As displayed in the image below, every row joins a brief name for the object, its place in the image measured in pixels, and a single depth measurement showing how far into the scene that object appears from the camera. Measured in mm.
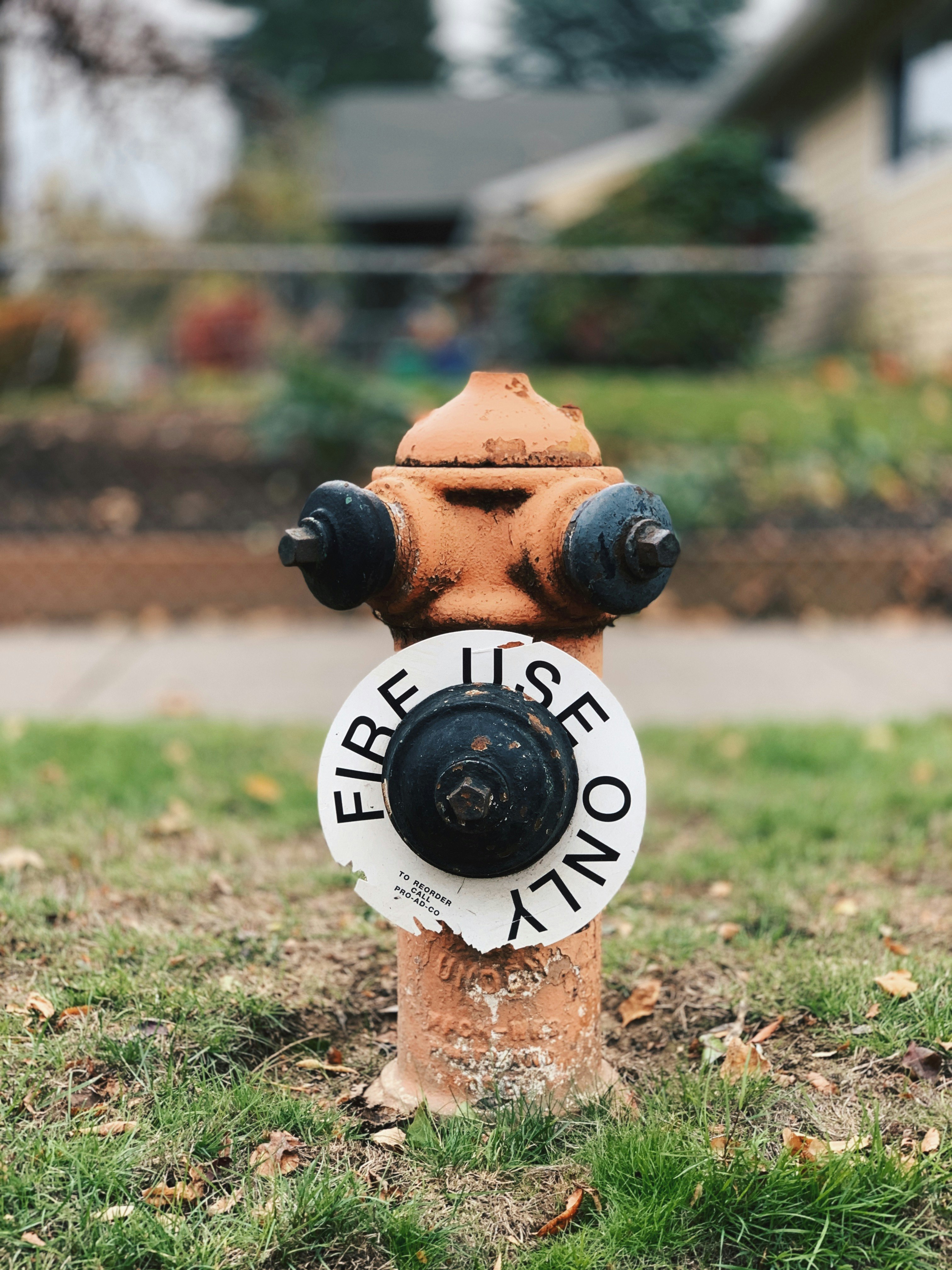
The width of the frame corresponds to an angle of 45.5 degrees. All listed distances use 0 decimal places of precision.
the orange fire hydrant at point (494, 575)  1616
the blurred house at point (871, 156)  10336
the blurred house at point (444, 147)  29172
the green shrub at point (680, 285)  10352
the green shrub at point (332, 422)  6652
